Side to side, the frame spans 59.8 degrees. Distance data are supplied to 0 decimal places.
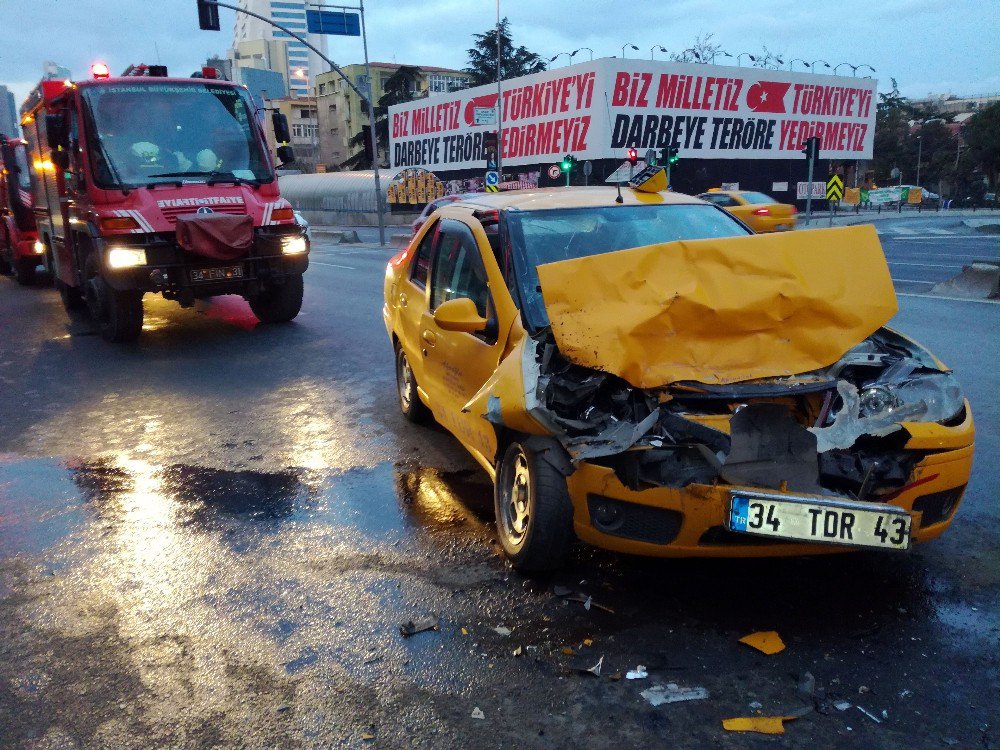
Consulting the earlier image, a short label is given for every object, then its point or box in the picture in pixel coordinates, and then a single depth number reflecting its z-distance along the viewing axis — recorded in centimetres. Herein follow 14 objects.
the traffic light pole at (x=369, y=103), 2098
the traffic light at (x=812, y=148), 2538
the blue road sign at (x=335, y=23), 2592
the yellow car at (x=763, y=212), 2083
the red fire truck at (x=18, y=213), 1573
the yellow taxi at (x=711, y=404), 329
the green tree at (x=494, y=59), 6650
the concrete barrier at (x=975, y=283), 1199
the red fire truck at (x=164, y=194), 945
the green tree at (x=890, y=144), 7506
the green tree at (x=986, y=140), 6103
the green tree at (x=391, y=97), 6894
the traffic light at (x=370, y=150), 2503
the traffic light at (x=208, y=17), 2114
